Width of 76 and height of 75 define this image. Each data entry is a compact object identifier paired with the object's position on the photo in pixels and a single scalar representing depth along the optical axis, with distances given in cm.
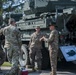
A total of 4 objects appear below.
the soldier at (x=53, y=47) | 980
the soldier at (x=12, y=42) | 920
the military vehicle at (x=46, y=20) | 1134
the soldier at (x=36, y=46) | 1138
